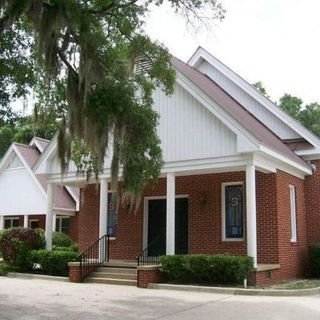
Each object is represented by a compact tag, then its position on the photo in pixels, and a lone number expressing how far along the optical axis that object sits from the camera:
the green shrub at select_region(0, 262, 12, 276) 18.06
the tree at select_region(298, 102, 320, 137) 47.41
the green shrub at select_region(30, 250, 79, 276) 17.00
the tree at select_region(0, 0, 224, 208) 10.63
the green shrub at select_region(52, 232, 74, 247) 25.70
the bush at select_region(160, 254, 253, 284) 13.71
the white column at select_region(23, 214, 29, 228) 30.13
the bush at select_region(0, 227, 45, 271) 18.08
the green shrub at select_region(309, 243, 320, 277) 17.61
